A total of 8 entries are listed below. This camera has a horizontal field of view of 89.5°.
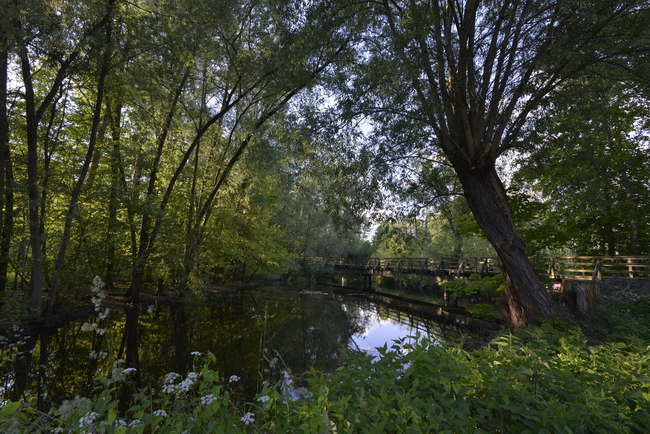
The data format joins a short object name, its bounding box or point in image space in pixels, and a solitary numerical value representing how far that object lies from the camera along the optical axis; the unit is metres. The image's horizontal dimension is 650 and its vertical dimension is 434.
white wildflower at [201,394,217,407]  1.90
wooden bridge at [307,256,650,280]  12.34
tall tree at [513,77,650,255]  7.63
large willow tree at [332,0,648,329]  6.09
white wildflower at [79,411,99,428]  1.43
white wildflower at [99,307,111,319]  1.93
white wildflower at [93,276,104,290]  2.02
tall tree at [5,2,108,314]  6.86
